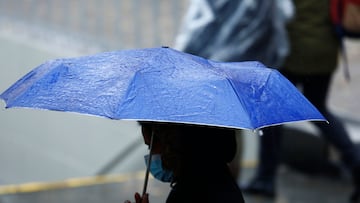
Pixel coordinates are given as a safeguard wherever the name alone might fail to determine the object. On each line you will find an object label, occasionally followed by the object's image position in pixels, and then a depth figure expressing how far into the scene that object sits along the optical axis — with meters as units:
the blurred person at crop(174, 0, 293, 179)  9.03
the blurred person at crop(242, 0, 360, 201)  10.16
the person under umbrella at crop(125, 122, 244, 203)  5.19
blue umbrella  4.56
